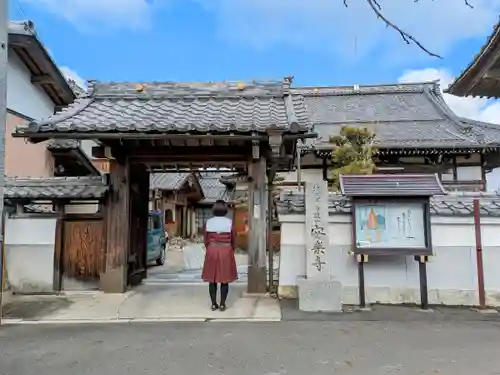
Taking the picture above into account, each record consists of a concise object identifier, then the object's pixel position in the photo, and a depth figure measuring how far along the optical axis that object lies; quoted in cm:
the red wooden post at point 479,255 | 701
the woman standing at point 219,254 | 677
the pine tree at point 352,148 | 1255
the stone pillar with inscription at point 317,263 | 662
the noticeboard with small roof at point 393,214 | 689
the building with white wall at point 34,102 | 1141
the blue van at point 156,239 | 1375
